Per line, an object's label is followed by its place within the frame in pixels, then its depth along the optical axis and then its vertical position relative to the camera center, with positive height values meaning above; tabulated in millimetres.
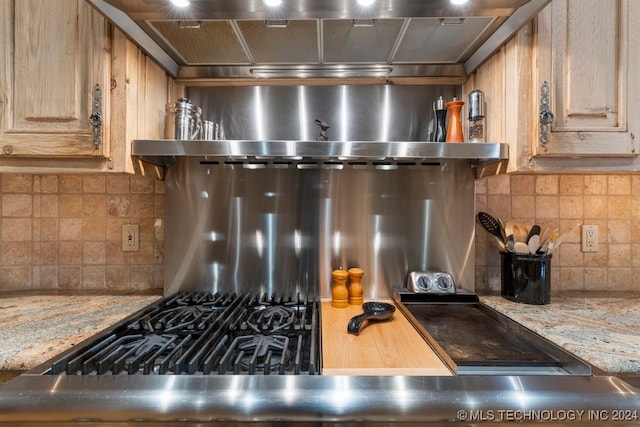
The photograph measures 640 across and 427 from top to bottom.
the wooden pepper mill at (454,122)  1154 +332
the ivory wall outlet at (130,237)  1324 -107
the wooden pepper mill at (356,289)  1178 -285
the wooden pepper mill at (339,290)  1152 -284
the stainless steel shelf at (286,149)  972 +194
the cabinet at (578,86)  958 +386
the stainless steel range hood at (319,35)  880 +574
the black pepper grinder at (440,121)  1219 +356
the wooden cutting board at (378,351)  714 -347
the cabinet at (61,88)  970 +377
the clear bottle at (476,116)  1122 +345
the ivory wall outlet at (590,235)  1321 -89
